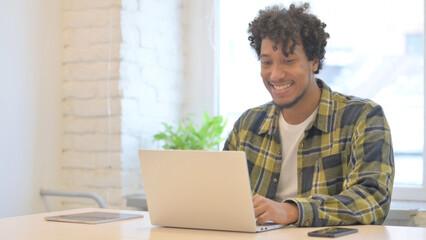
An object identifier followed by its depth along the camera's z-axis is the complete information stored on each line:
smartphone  1.97
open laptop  2.00
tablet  2.24
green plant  3.26
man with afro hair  2.35
